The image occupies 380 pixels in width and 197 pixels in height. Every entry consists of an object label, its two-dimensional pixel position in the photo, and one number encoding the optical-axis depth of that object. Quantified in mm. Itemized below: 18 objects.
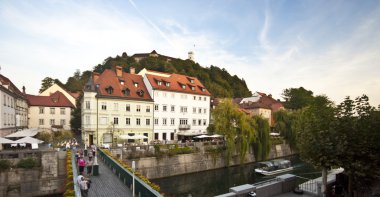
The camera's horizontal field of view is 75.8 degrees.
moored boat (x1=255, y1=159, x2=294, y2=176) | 33359
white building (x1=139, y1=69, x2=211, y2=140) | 45781
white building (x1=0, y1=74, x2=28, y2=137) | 31294
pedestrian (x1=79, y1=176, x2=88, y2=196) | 12955
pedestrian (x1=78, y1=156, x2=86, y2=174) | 18203
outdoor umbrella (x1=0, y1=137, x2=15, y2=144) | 24188
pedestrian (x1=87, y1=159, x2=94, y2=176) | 19312
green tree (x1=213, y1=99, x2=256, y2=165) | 36688
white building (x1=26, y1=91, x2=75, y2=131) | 51000
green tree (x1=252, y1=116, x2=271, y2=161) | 40656
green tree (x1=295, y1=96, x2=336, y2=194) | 11469
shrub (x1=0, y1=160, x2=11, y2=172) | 21891
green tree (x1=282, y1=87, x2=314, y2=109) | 88500
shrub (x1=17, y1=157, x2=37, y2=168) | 22705
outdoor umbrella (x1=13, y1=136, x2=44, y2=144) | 25211
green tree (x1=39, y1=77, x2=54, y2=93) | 88250
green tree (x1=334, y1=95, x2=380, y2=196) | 10297
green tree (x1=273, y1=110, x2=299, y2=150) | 49781
